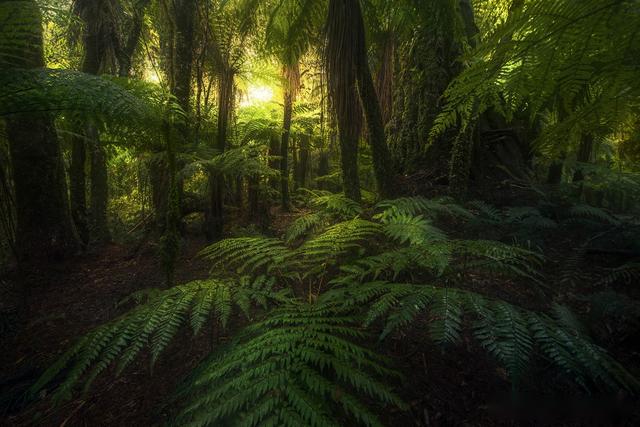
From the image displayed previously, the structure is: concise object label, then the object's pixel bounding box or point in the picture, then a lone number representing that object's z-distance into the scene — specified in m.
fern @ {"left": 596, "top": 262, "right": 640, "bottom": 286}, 2.45
